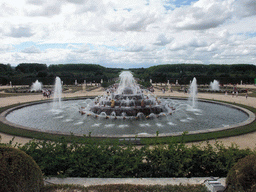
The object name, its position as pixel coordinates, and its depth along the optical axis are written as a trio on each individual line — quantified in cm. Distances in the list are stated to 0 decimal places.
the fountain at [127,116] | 1319
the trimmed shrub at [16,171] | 368
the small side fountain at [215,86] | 4584
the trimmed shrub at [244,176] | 387
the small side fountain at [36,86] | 4791
